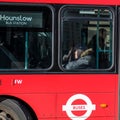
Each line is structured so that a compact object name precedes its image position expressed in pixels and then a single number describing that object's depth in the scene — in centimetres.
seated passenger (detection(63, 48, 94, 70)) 1013
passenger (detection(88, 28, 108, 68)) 1012
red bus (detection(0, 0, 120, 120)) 986
